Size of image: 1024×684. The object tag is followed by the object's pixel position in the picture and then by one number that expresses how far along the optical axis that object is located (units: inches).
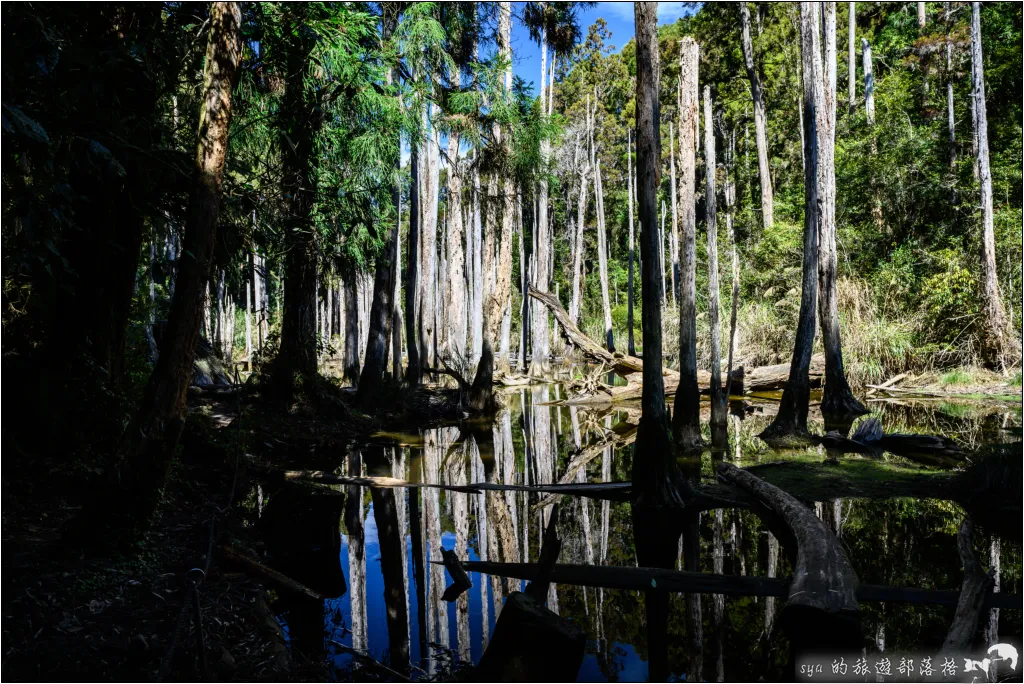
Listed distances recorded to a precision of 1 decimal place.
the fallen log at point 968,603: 150.6
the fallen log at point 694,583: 177.5
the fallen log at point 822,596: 157.9
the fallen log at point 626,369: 695.1
